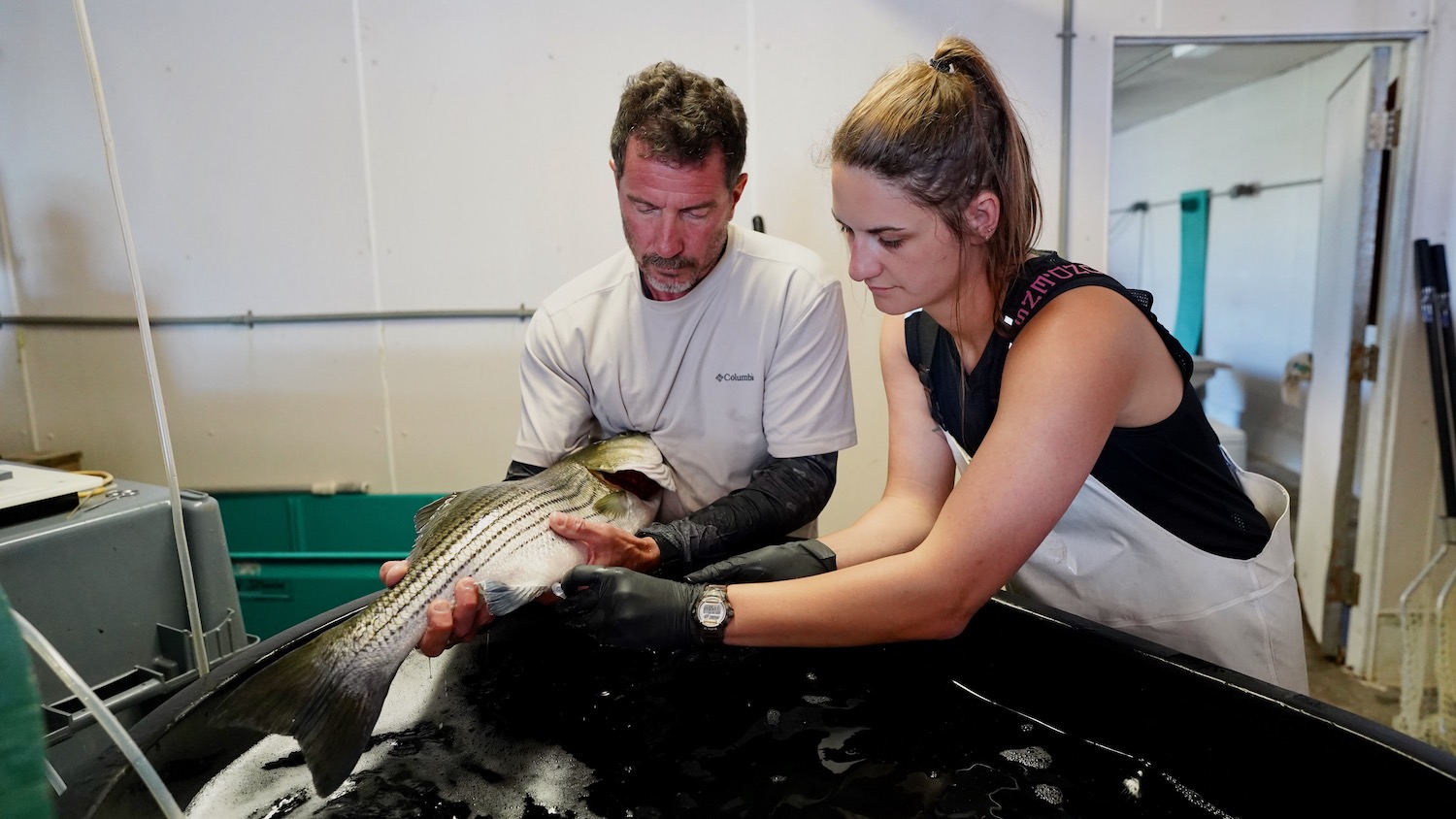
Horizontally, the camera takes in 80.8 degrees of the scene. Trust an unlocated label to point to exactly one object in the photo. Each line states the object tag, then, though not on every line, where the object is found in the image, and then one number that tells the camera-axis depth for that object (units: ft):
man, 5.41
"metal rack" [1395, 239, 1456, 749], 7.86
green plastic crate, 8.10
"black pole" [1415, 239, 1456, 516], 8.55
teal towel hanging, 16.39
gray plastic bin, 4.42
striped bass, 3.58
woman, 3.84
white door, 9.32
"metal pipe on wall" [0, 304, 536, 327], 9.78
